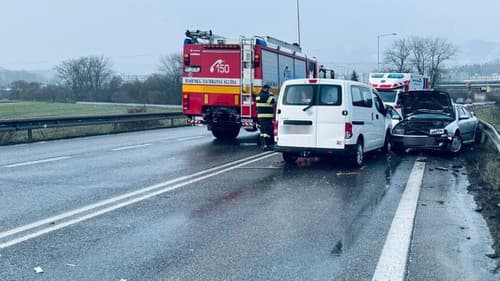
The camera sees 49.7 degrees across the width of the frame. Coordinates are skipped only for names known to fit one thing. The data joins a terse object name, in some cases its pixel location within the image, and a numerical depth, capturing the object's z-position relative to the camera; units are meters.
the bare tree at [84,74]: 77.75
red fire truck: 15.94
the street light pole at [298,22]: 26.87
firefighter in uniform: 14.32
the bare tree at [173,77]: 60.81
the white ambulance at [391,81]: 26.45
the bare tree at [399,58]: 85.75
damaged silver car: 13.51
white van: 10.88
